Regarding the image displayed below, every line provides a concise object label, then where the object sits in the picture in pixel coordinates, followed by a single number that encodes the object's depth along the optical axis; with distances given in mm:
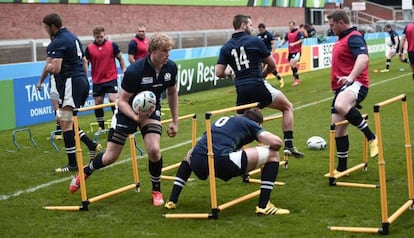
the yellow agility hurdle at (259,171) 17499
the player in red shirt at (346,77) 17194
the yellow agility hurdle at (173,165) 17157
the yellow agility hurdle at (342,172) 16420
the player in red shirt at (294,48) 45588
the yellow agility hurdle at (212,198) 13676
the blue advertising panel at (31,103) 30722
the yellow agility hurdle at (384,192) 12408
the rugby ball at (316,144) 21820
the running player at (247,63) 18212
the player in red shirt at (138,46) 29675
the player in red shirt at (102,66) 26591
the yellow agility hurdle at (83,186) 14888
